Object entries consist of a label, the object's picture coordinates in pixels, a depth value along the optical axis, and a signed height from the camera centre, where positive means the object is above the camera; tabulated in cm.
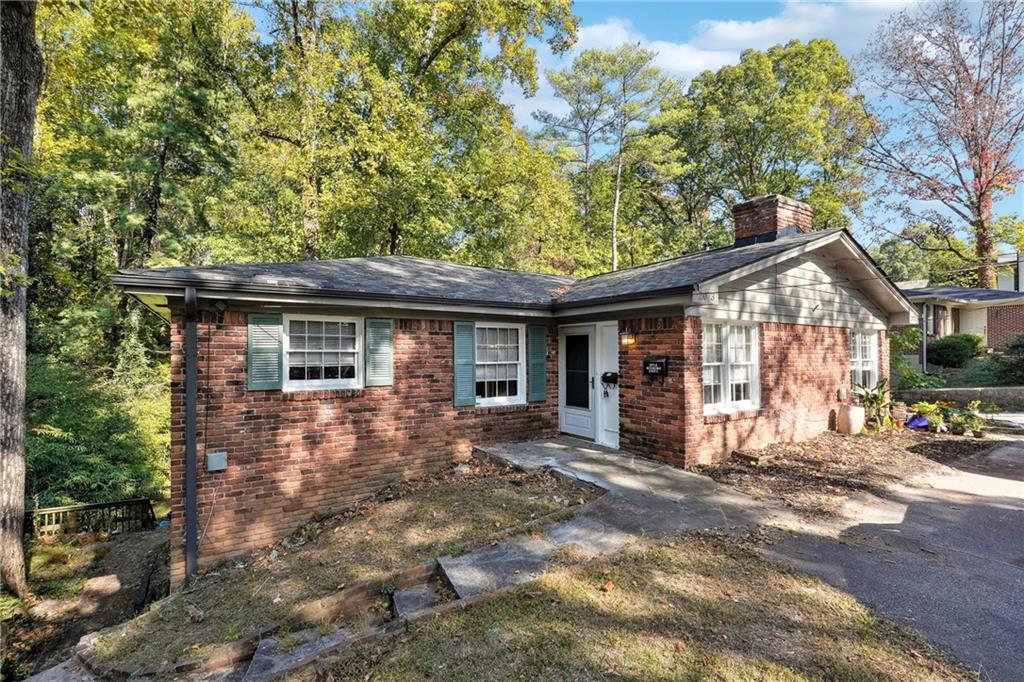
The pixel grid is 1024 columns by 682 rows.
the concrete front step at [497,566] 409 -204
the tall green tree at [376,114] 1505 +812
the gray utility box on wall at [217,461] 575 -138
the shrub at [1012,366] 1343 -68
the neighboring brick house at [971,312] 1889 +134
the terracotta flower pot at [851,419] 962 -155
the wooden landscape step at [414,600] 401 -223
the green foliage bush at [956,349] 1705 -20
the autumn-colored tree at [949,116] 1997 +1014
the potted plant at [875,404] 1023 -130
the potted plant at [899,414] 1059 -160
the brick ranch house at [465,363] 584 -26
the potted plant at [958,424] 1009 -174
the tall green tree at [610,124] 2117 +1052
